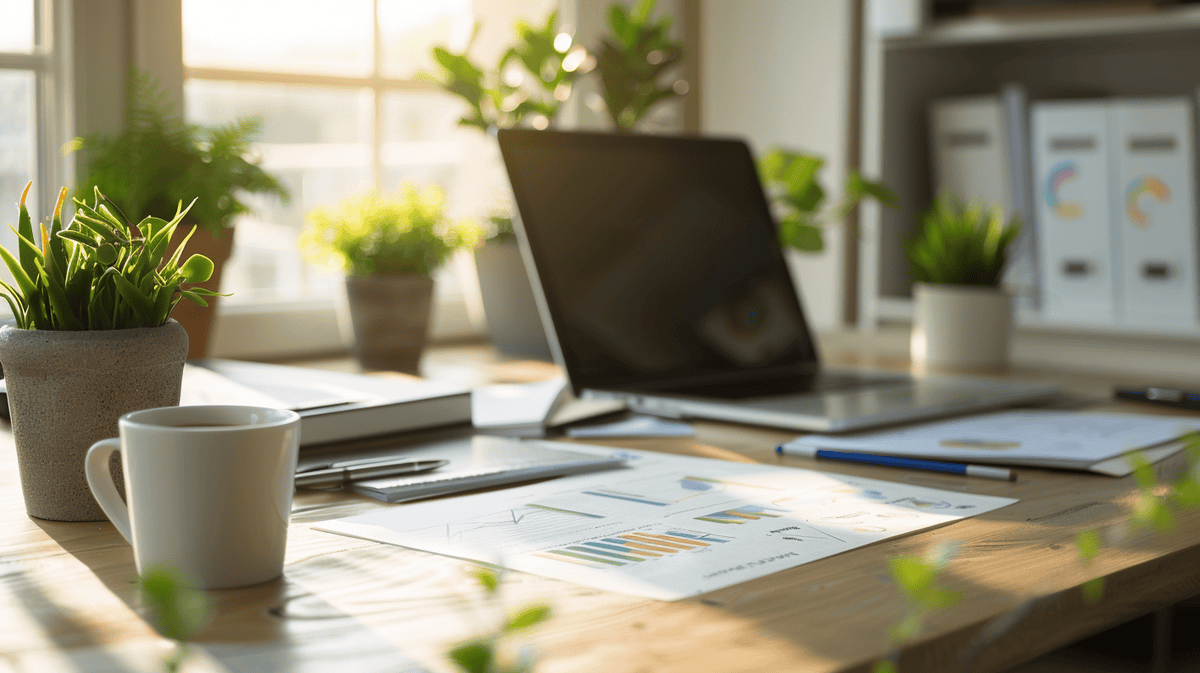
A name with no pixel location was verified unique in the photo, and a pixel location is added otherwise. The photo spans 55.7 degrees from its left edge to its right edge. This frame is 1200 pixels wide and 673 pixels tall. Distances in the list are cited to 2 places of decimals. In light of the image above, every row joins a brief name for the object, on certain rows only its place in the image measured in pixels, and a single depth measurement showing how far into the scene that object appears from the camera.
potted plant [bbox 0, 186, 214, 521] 0.62
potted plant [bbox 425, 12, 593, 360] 1.52
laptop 1.09
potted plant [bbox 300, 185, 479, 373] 1.39
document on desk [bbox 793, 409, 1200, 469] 0.84
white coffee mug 0.50
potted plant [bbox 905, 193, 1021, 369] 1.48
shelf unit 1.86
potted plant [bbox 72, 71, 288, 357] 1.21
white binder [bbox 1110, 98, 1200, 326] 1.70
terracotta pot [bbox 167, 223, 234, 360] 1.21
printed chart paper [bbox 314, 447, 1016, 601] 0.56
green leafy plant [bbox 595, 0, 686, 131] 1.60
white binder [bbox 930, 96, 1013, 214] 1.89
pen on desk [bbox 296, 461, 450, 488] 0.74
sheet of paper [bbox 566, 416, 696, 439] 0.97
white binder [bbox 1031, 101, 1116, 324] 1.78
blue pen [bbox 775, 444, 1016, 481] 0.80
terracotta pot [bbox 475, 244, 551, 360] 1.51
